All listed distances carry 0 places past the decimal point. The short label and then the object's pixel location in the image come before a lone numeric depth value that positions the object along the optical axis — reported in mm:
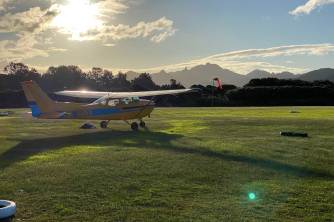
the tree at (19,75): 135250
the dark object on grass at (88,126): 20317
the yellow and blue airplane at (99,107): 17125
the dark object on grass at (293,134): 14734
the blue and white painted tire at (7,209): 5109
